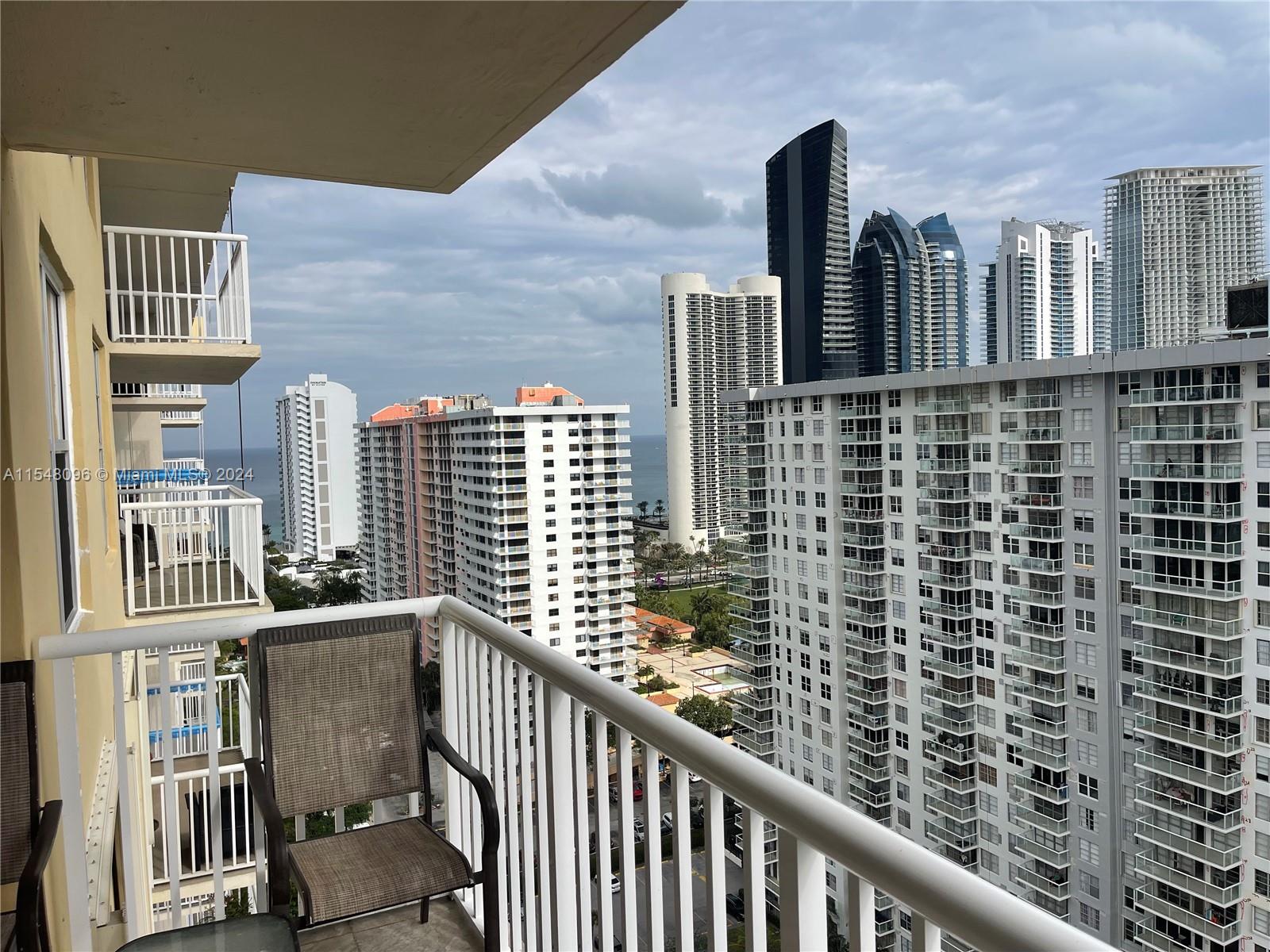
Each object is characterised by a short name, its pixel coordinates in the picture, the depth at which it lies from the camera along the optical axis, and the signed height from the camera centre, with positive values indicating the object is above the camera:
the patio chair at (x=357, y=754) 2.07 -0.82
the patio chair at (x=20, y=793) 1.62 -0.65
